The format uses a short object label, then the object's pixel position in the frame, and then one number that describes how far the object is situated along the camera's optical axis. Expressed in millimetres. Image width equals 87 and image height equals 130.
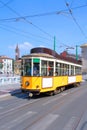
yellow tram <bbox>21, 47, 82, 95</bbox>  8840
